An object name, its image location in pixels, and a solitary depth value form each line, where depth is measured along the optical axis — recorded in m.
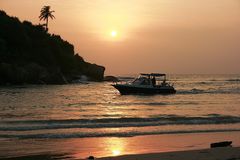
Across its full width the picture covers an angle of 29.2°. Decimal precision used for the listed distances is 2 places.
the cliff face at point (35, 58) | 82.44
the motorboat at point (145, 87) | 54.84
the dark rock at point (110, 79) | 116.68
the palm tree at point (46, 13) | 112.56
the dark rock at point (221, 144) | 16.28
